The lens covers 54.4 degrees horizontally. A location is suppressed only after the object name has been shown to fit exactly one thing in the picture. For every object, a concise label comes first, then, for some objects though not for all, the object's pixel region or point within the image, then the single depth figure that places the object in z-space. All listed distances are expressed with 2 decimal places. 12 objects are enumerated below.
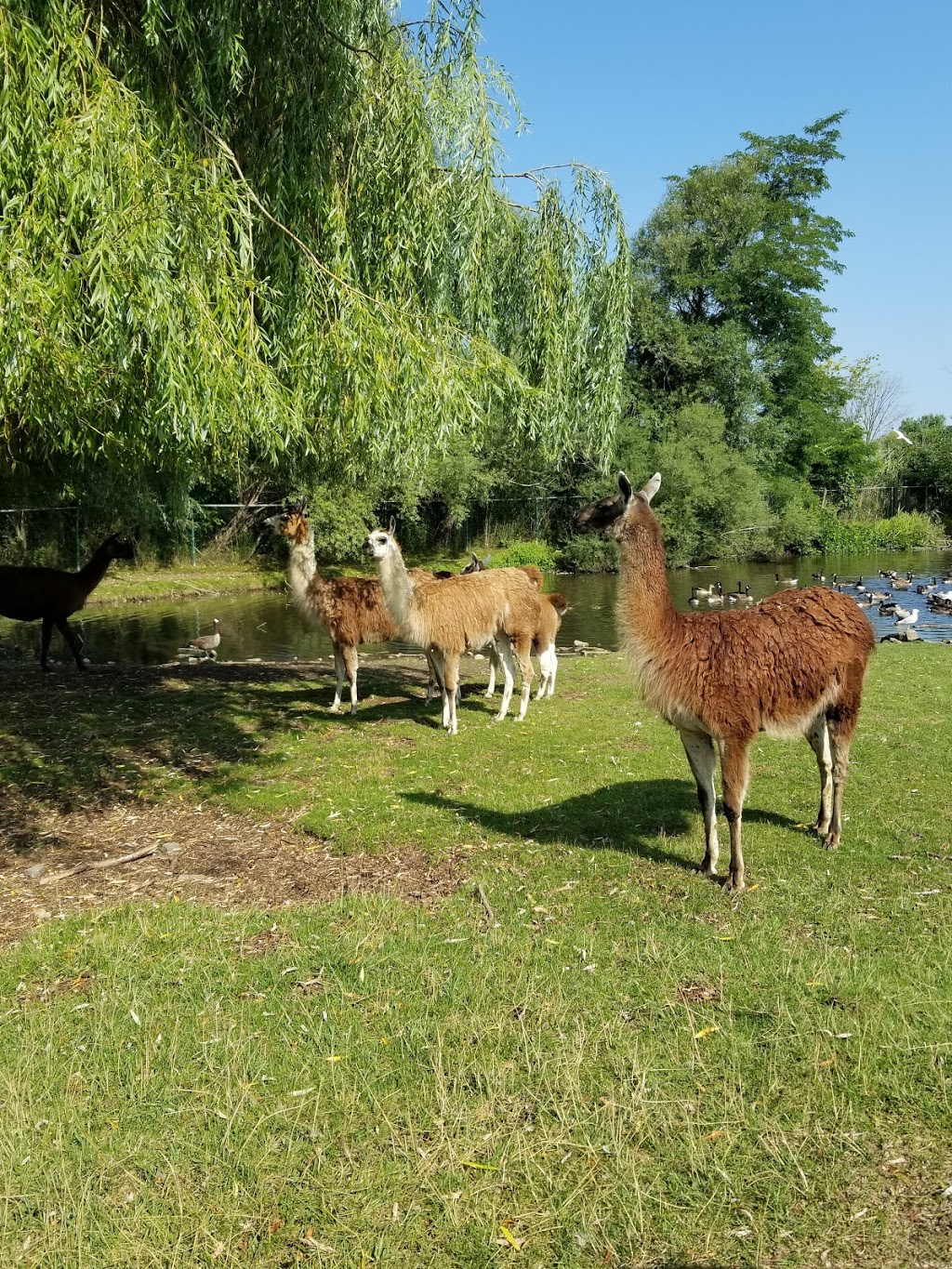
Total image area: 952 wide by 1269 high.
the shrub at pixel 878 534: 42.94
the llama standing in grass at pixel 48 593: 12.61
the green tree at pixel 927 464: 50.88
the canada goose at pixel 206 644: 16.38
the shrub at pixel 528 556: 34.31
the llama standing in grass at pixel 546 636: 11.07
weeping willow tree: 4.72
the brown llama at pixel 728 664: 5.42
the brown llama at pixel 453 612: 9.71
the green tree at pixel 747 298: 40.03
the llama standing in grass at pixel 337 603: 10.77
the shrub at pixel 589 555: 35.03
